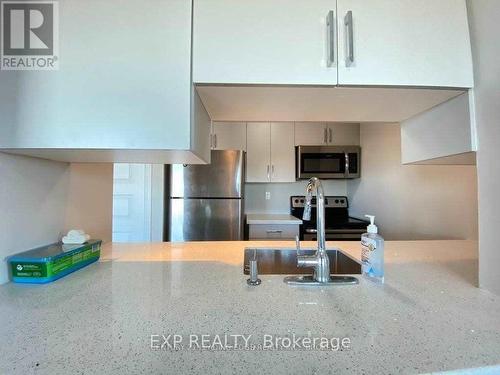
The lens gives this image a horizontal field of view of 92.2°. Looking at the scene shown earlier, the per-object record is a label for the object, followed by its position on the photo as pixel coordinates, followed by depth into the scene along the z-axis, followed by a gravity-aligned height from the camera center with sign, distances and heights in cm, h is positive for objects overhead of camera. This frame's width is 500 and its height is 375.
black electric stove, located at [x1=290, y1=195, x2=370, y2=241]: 227 -29
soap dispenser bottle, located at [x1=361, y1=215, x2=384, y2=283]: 81 -21
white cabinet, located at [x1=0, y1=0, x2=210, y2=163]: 71 +32
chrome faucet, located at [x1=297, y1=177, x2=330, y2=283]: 81 -19
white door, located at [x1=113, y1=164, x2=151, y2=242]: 255 -9
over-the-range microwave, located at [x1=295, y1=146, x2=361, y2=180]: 268 +36
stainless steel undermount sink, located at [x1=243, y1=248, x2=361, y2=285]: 118 -34
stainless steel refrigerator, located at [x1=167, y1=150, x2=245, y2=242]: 242 -6
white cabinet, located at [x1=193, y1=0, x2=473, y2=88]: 74 +46
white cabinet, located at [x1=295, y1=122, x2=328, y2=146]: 275 +68
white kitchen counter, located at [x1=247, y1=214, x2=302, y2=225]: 244 -27
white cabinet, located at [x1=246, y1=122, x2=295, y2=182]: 277 +47
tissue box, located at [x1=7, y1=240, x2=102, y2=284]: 77 -23
